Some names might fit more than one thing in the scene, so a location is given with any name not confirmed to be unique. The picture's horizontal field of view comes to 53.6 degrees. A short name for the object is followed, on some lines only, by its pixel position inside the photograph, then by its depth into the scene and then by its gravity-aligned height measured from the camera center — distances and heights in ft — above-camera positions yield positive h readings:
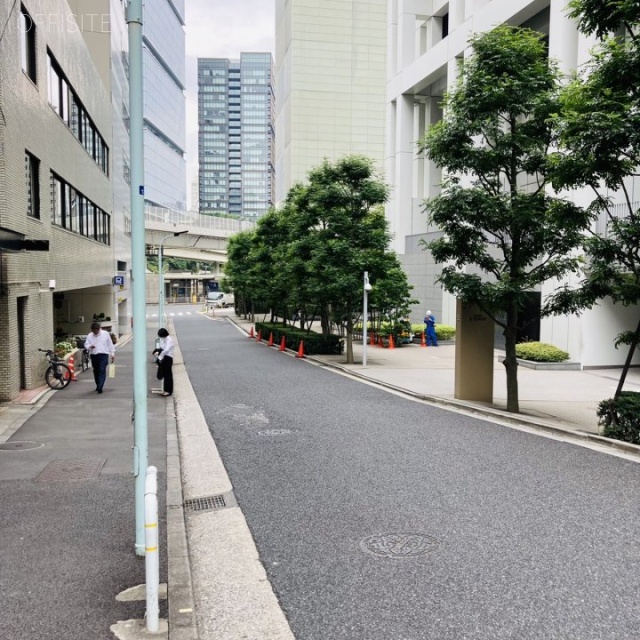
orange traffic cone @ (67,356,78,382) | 59.30 -7.40
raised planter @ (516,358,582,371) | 75.77 -8.69
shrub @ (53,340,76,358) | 66.08 -6.13
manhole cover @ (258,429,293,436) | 38.37 -8.59
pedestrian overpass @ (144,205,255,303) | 181.47 +18.15
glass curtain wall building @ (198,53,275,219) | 610.24 +134.38
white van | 301.84 -3.93
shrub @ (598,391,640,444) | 33.99 -6.85
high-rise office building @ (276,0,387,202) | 271.49 +94.53
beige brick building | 47.21 +11.49
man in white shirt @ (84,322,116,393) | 53.52 -5.14
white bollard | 14.47 -6.20
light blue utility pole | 17.79 +1.26
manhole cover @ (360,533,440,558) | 19.76 -8.12
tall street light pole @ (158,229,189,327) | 105.70 -0.80
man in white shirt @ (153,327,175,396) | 53.06 -5.89
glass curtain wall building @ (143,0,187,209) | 465.47 +152.46
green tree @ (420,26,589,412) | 44.70 +9.28
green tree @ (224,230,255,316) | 171.33 +8.85
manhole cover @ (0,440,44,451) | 33.60 -8.36
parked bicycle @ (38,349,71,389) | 54.95 -7.11
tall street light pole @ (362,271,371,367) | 74.72 -0.29
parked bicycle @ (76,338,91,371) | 71.84 -7.96
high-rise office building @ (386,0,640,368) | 97.97 +40.24
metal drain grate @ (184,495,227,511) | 25.30 -8.62
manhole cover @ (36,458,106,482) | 28.25 -8.35
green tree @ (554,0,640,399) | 33.27 +8.77
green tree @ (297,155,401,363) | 81.55 +7.82
